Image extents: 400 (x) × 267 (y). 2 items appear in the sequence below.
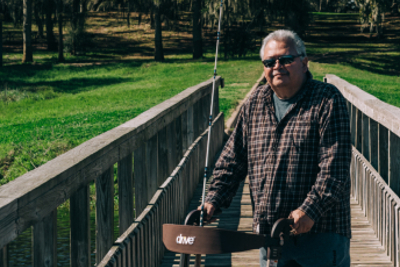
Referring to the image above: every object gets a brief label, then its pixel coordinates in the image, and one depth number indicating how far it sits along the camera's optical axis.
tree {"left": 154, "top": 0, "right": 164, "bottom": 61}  40.13
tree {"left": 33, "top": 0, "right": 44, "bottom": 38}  46.56
